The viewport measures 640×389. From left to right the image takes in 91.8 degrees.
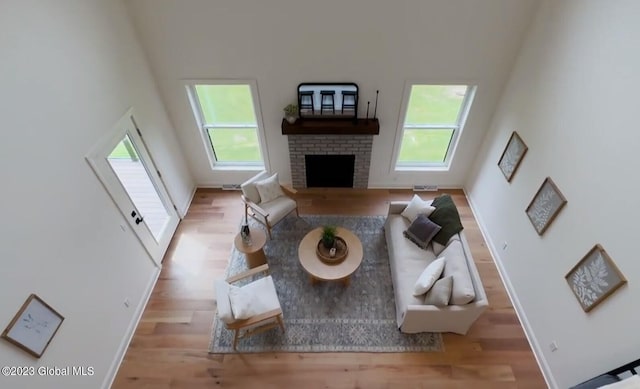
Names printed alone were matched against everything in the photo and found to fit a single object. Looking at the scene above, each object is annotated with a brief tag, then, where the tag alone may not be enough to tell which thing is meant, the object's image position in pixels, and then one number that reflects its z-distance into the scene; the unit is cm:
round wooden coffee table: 394
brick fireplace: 497
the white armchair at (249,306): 337
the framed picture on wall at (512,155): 404
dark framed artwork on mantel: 443
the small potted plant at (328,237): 408
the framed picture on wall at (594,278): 267
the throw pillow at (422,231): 420
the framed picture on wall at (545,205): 337
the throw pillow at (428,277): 350
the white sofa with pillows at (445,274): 339
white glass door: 343
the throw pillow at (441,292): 336
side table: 421
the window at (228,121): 471
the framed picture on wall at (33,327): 243
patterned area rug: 376
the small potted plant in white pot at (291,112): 458
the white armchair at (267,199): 476
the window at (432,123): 466
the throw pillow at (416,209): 440
